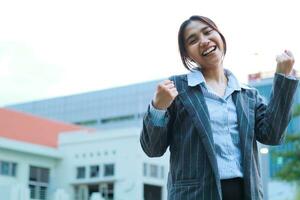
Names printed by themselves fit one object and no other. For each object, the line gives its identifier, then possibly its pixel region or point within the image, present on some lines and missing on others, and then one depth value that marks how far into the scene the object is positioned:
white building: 27.80
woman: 1.88
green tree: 14.55
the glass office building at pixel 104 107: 68.62
